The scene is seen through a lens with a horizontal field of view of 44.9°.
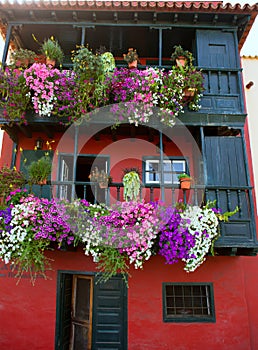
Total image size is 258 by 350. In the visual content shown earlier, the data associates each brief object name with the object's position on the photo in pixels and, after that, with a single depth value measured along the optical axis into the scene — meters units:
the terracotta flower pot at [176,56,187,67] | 7.76
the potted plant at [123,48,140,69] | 7.73
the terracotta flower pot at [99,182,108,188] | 7.01
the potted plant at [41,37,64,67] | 7.64
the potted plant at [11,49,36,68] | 7.86
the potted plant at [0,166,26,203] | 7.04
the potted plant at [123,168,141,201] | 7.17
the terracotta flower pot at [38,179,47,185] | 6.96
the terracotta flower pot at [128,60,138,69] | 7.76
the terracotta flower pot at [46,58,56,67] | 7.71
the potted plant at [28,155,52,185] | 6.93
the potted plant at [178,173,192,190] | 7.05
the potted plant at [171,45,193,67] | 7.79
